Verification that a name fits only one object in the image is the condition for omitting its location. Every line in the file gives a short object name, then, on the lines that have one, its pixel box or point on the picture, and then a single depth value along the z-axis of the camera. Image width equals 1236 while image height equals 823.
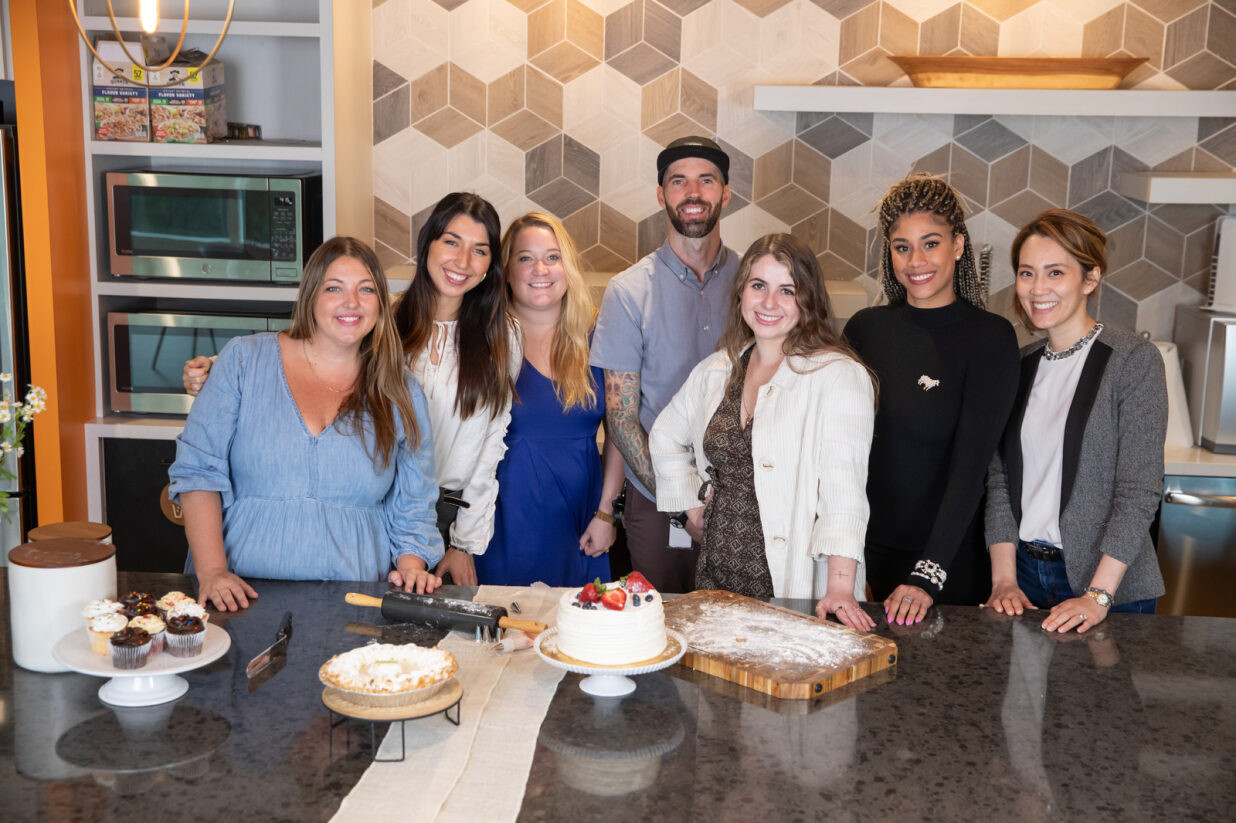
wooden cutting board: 1.60
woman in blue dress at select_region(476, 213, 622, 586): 2.70
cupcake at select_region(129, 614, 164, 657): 1.53
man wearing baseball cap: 2.77
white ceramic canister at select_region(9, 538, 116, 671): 1.60
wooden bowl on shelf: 3.25
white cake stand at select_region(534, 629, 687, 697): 1.54
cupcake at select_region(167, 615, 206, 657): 1.55
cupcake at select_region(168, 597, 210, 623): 1.57
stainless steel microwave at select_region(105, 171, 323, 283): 3.12
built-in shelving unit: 3.16
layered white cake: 1.55
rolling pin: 1.76
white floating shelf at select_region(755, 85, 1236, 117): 3.18
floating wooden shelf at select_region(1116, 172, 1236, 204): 3.12
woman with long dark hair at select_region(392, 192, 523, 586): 2.55
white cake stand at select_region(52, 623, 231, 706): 1.50
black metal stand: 1.39
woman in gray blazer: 2.11
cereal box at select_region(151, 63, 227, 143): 3.17
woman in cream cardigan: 2.11
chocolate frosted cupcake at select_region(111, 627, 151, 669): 1.50
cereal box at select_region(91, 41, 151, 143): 3.13
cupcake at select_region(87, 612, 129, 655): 1.51
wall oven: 3.21
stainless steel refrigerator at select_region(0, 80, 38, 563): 2.97
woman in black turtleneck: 2.23
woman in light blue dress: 2.12
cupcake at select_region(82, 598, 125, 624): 1.52
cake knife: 1.60
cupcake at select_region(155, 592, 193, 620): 1.60
